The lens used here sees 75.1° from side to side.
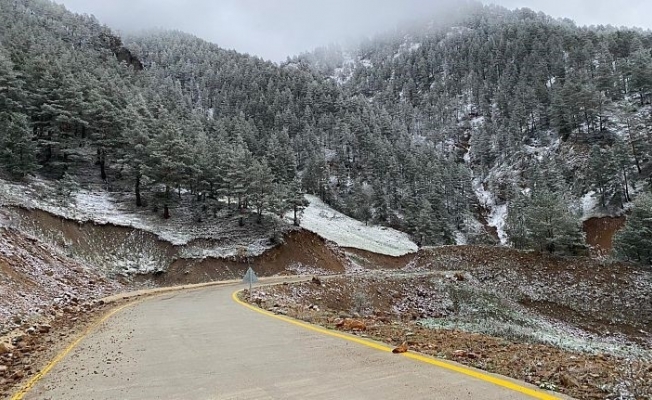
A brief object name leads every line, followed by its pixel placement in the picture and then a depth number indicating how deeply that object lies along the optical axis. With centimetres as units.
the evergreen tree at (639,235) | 3528
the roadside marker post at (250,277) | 2285
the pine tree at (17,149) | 4016
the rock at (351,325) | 1027
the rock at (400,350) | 737
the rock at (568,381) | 501
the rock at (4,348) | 1008
